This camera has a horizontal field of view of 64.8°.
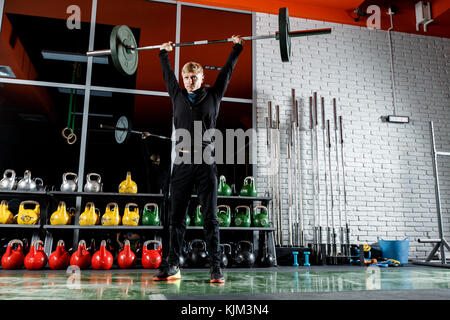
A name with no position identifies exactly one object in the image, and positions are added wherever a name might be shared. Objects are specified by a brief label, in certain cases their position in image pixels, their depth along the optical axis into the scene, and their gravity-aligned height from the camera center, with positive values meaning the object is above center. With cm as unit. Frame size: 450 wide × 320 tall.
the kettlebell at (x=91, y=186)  402 +33
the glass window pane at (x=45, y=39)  470 +240
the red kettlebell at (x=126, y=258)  377 -44
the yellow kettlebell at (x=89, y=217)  393 -1
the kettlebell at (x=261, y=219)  430 -2
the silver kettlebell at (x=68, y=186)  395 +33
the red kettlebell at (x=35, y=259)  355 -43
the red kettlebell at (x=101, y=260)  364 -45
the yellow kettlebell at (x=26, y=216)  383 -1
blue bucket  455 -41
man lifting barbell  249 +31
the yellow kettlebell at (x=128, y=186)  412 +35
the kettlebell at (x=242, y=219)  429 -3
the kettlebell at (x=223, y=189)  433 +34
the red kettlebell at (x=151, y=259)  378 -45
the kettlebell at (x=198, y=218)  418 -2
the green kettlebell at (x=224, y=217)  422 -1
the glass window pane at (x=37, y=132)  449 +107
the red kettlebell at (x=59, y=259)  361 -44
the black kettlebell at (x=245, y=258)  402 -46
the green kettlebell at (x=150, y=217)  406 -1
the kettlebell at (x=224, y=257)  389 -44
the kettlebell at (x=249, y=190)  440 +33
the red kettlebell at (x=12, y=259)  359 -44
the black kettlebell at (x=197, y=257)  388 -44
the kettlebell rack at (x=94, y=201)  392 +12
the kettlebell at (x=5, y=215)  382 +0
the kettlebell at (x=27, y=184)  392 +35
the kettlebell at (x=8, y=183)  390 +35
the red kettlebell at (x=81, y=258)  366 -44
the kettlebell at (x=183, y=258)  390 -45
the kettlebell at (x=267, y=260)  413 -50
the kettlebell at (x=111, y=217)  395 -1
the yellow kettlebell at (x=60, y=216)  388 +0
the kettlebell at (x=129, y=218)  400 -2
